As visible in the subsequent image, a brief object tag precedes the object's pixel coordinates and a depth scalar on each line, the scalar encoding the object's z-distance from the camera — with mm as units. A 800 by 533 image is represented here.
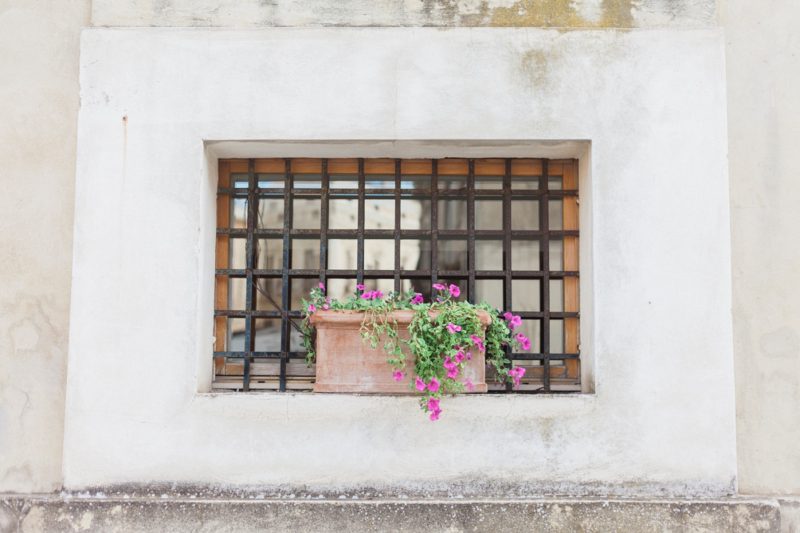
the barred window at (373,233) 3420
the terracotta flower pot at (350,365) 3113
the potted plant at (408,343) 2992
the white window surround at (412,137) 3131
